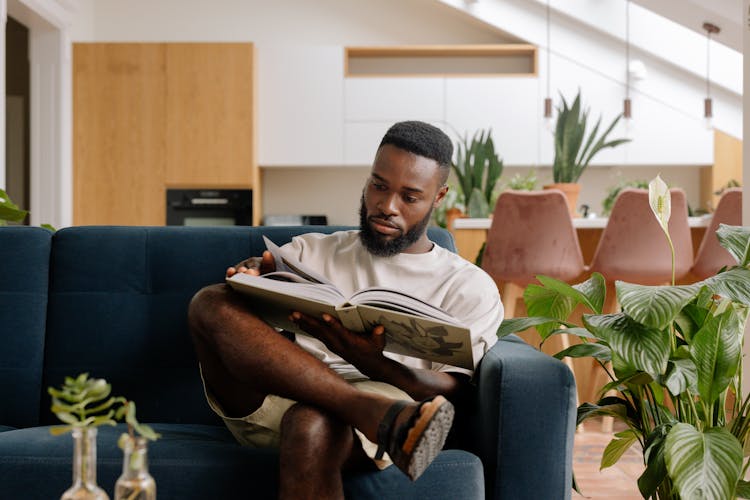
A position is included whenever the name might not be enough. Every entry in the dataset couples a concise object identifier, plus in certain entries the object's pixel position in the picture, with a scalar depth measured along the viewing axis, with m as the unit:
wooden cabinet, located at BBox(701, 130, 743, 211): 6.37
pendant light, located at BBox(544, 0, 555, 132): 5.53
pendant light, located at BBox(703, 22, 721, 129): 5.13
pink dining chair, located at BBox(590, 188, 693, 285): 3.66
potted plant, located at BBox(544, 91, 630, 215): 4.21
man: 1.36
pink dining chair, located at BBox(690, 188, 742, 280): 3.61
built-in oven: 6.28
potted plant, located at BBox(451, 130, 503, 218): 4.61
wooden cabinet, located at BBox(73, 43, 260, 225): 6.22
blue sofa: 2.02
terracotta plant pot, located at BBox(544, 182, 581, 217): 4.12
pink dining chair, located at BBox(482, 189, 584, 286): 3.71
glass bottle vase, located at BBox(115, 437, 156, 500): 0.89
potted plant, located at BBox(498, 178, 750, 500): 1.57
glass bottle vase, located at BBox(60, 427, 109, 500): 0.91
